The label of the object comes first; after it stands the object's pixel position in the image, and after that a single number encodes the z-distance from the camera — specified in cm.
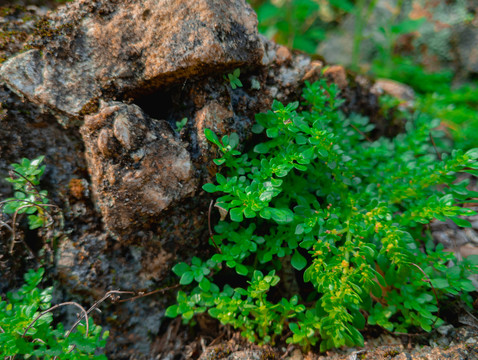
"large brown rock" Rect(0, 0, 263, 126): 44
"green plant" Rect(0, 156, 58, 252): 44
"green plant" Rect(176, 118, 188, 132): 45
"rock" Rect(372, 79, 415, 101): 59
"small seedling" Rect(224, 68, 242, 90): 45
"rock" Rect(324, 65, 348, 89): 50
